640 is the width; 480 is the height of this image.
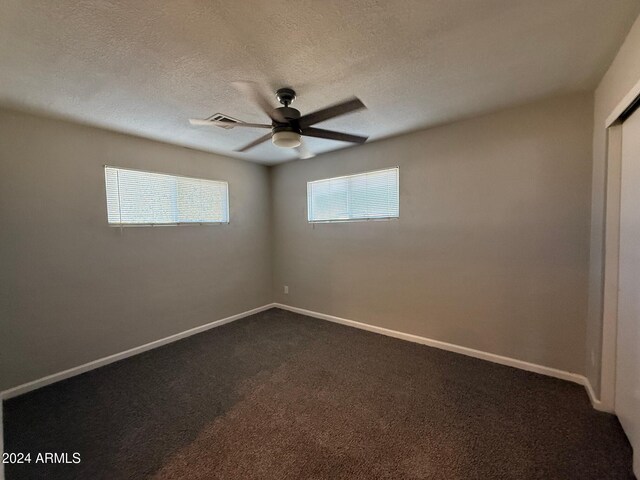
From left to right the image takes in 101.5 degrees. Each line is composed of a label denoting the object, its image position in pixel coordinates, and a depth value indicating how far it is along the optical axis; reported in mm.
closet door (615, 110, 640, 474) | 1452
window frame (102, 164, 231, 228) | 2670
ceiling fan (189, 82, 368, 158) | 1735
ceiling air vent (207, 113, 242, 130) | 2350
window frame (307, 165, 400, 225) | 3077
